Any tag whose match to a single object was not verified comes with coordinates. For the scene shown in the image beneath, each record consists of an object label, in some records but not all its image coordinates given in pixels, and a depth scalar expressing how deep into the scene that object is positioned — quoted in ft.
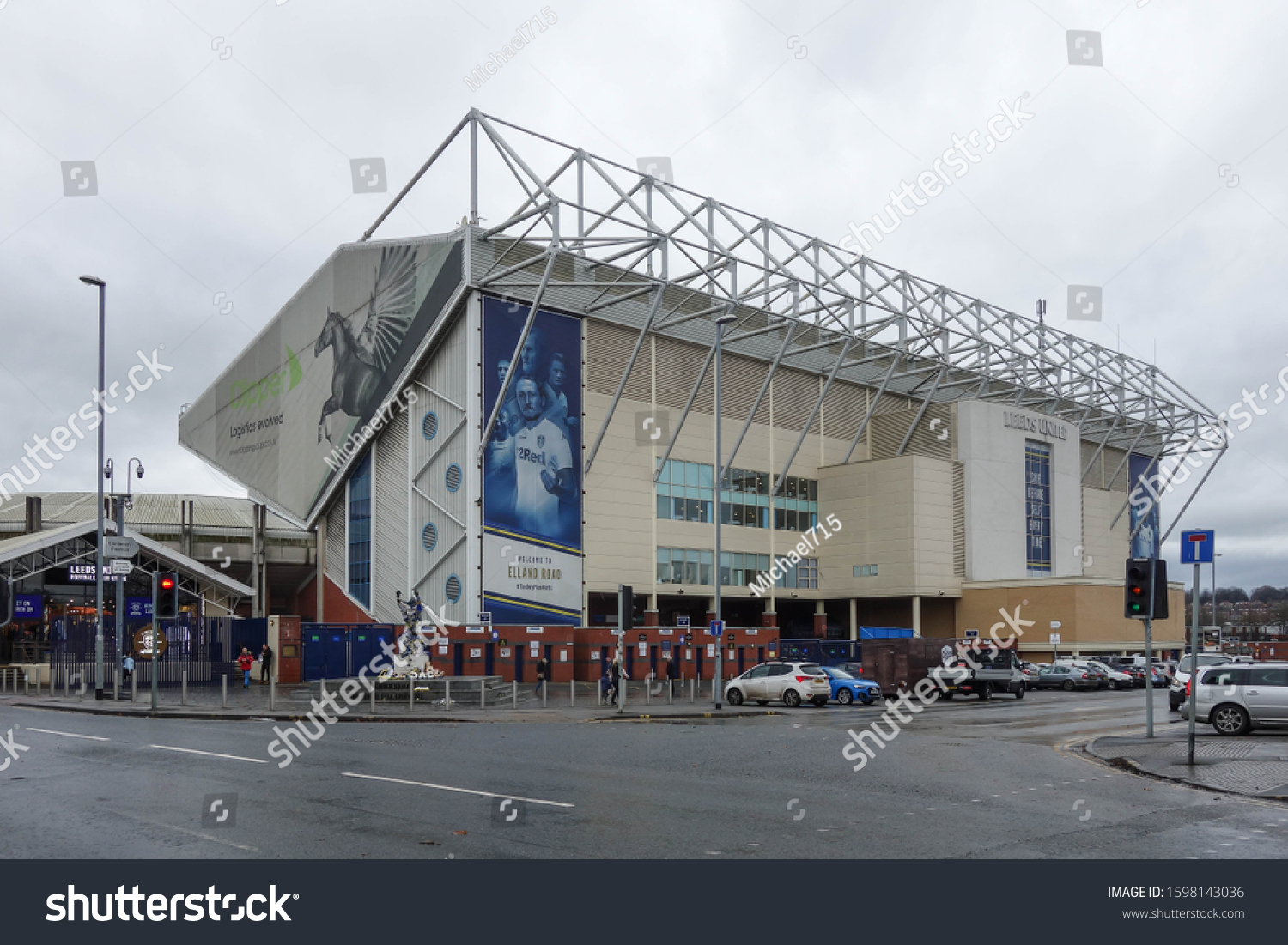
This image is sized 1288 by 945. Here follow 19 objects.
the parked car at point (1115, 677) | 168.04
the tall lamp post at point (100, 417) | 109.40
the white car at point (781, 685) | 110.83
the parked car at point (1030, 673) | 165.78
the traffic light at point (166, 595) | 95.14
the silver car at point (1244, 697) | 76.28
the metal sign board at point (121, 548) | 106.73
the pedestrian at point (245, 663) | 133.24
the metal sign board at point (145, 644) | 136.46
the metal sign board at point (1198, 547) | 62.49
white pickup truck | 130.21
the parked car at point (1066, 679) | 165.07
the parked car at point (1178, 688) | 99.76
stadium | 157.48
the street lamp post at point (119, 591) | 113.50
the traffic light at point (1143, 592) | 68.64
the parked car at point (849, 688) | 115.75
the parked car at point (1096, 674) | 165.78
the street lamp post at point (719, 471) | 105.81
